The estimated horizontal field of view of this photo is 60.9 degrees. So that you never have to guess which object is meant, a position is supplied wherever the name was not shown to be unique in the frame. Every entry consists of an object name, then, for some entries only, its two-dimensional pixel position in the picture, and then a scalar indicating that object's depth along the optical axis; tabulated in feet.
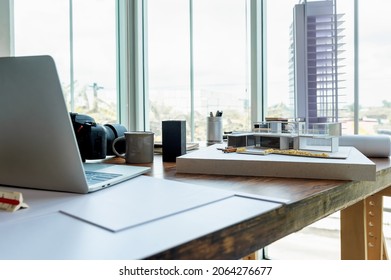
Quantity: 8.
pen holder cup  5.47
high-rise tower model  6.00
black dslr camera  3.54
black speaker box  3.64
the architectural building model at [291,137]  3.29
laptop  2.01
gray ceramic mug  3.64
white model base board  2.53
